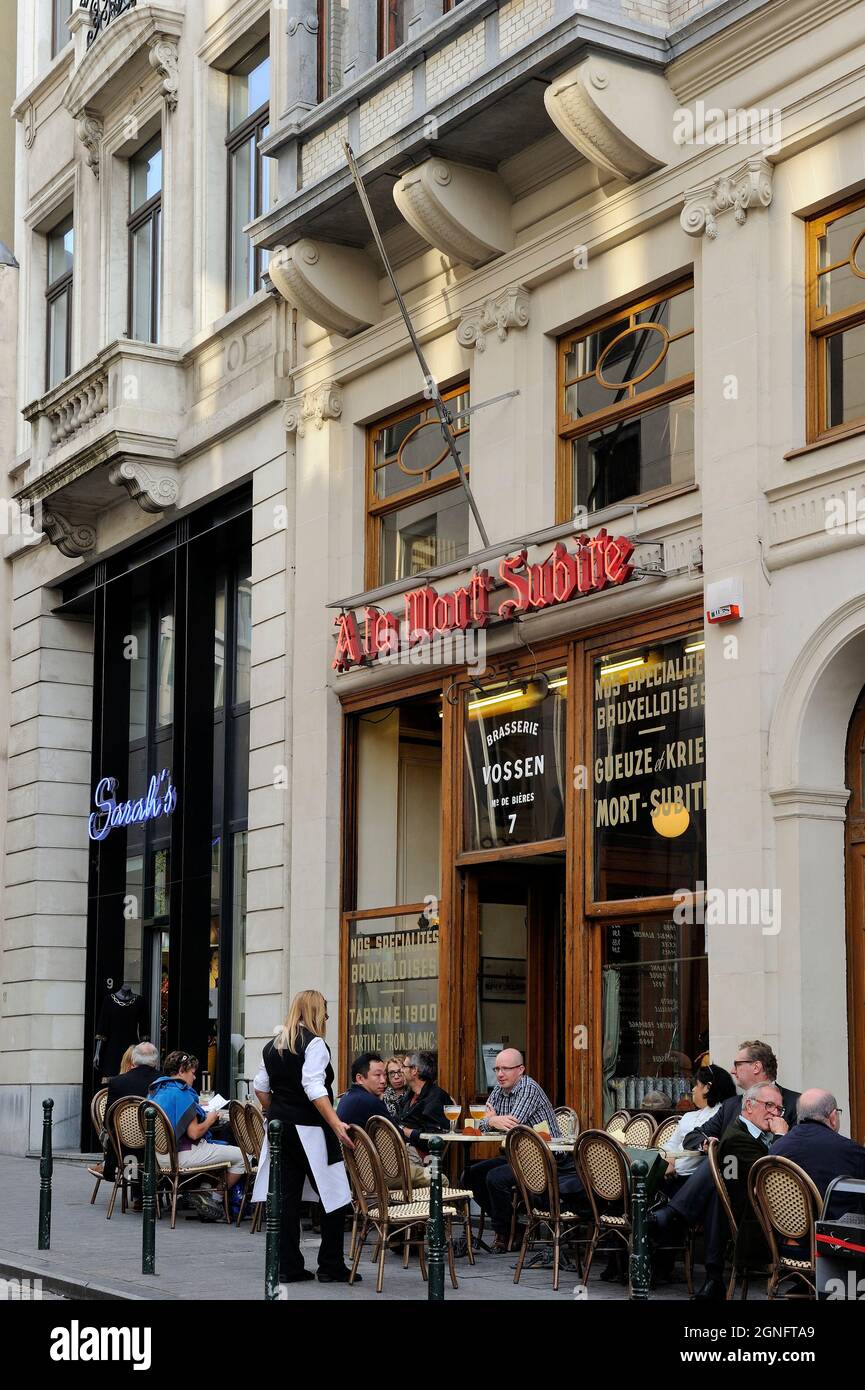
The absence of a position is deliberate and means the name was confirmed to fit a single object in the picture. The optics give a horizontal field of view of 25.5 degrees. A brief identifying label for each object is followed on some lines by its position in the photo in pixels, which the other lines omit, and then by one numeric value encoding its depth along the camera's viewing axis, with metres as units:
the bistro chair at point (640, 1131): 13.96
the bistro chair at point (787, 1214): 10.22
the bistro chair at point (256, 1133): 15.62
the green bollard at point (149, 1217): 12.31
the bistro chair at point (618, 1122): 14.55
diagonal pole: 16.48
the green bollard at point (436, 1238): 9.98
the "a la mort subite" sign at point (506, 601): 15.22
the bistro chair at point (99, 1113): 17.50
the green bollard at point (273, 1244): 11.19
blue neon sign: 23.08
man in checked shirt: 13.92
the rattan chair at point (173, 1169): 15.95
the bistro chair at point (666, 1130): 13.55
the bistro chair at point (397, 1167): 12.50
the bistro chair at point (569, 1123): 15.04
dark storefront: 21.84
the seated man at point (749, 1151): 11.04
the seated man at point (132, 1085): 17.09
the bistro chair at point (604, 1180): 12.12
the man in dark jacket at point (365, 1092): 13.62
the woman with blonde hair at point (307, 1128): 12.37
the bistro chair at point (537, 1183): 12.59
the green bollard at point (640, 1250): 9.17
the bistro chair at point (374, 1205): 12.41
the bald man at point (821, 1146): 10.41
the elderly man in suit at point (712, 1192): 11.45
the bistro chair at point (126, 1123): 16.38
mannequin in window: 23.67
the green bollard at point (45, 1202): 13.86
